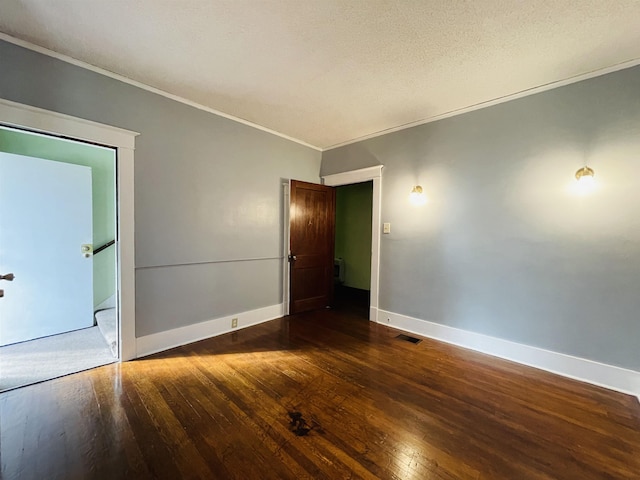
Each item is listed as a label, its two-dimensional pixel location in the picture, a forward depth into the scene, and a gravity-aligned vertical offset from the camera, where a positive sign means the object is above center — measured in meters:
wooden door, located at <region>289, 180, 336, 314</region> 3.89 -0.23
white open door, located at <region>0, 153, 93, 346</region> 2.67 -0.23
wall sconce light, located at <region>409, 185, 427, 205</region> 3.23 +0.46
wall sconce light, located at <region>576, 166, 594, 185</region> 2.17 +0.51
